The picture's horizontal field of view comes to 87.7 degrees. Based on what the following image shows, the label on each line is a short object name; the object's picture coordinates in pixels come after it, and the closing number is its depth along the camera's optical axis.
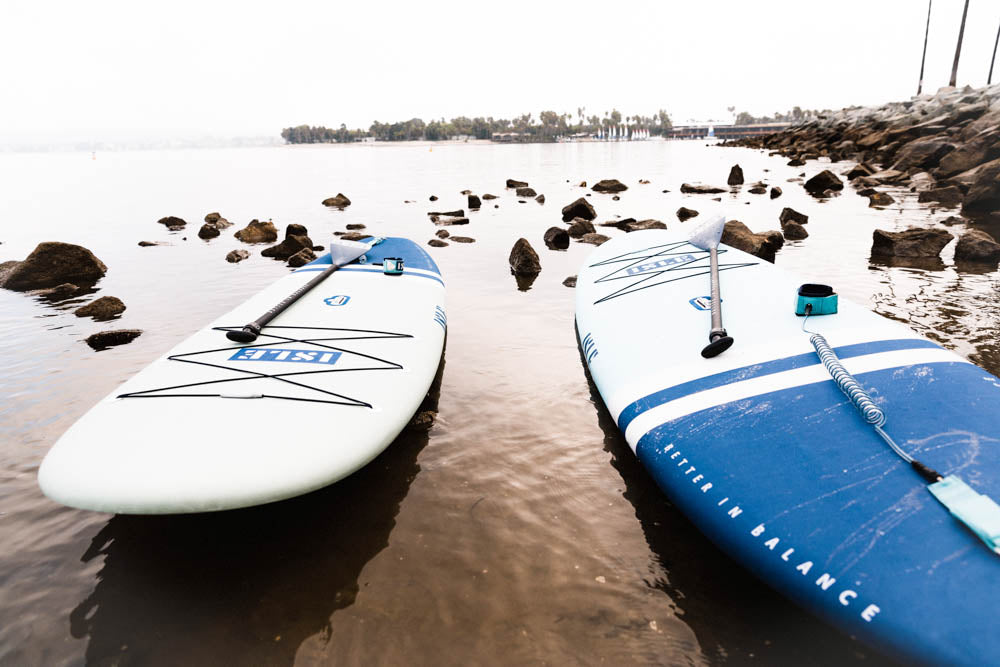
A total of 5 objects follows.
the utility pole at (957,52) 44.40
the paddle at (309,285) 4.14
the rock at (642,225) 12.29
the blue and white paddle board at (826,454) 2.10
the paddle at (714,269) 3.66
